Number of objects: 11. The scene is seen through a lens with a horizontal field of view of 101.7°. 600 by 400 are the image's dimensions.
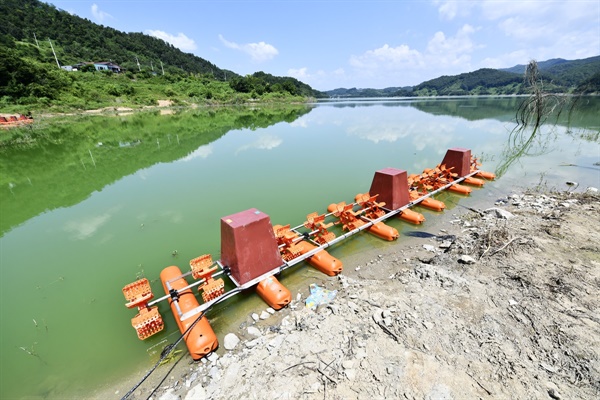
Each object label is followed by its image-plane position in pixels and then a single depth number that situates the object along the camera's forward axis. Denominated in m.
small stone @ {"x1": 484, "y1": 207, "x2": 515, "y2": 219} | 7.25
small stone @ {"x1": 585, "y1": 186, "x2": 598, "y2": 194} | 8.92
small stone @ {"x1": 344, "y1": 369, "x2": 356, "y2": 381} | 2.90
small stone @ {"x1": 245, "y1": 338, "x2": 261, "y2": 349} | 3.92
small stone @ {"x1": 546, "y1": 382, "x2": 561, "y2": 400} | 2.55
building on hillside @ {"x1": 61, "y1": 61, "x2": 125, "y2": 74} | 69.57
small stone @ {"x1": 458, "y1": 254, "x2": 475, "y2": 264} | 5.05
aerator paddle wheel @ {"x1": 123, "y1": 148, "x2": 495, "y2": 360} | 4.14
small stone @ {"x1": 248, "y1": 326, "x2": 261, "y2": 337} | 4.22
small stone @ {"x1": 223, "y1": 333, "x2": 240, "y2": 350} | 4.01
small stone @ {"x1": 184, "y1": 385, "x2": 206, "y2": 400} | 3.16
